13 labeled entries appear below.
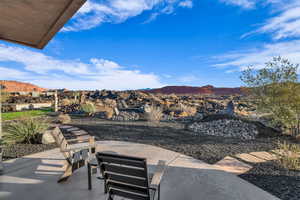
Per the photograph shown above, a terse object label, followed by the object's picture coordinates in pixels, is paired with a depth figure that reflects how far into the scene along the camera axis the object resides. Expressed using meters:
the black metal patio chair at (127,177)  1.62
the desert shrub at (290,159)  3.01
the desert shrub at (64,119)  8.27
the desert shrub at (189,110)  13.35
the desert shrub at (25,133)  4.60
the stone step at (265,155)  3.51
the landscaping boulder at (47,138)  4.64
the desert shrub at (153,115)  9.86
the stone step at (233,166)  2.97
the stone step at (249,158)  3.38
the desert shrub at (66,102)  15.61
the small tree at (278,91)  5.08
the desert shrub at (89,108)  11.96
